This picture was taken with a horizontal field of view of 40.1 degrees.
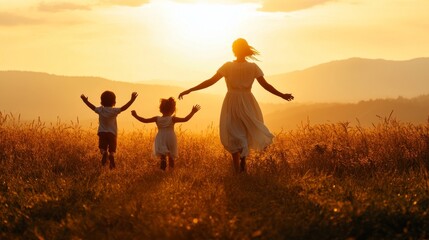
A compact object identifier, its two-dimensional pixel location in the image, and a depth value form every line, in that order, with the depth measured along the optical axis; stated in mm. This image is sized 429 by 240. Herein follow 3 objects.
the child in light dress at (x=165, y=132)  10984
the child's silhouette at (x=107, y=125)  11211
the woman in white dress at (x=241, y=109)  10242
